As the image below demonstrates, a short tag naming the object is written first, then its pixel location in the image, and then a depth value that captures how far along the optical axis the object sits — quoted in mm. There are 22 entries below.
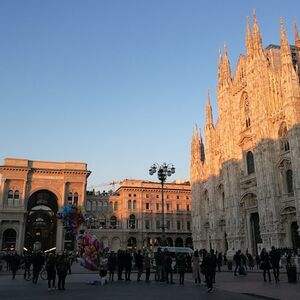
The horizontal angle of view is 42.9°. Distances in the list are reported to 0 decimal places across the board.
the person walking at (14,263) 24688
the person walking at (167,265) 19359
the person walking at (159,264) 19930
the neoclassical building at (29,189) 66625
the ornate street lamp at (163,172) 32781
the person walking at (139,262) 21156
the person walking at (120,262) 21516
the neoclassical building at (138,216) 80938
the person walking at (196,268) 19094
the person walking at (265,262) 19156
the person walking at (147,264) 20641
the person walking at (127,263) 21520
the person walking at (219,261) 32400
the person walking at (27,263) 23250
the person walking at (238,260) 25586
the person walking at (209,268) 15328
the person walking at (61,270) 16453
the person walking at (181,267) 18875
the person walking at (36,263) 19531
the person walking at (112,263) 21261
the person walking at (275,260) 18978
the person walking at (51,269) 16688
